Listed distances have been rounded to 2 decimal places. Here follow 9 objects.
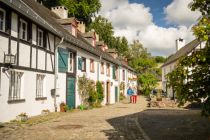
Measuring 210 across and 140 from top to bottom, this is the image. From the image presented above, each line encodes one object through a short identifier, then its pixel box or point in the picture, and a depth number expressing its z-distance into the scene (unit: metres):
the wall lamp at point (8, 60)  13.11
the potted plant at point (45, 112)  17.14
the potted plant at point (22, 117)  13.97
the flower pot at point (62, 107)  19.73
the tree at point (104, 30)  57.22
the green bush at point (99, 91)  27.83
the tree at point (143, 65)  59.03
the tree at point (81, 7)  36.97
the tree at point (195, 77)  7.37
